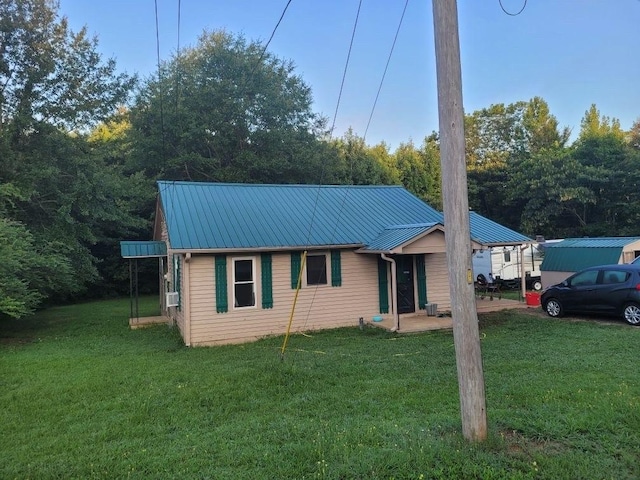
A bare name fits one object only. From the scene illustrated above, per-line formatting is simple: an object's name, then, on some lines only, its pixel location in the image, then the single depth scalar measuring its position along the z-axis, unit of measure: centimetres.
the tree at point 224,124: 2595
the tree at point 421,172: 3325
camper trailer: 2086
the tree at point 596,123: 3666
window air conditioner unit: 1241
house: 1134
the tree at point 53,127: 1638
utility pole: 419
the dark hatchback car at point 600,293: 1111
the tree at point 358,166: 2917
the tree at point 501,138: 3544
